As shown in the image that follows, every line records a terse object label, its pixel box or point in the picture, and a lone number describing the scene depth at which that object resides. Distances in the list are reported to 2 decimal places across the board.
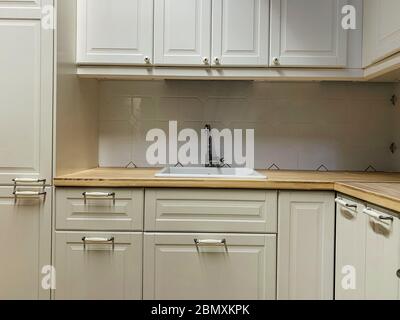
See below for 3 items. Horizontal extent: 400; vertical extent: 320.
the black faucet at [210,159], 2.19
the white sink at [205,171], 2.14
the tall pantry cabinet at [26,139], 1.64
